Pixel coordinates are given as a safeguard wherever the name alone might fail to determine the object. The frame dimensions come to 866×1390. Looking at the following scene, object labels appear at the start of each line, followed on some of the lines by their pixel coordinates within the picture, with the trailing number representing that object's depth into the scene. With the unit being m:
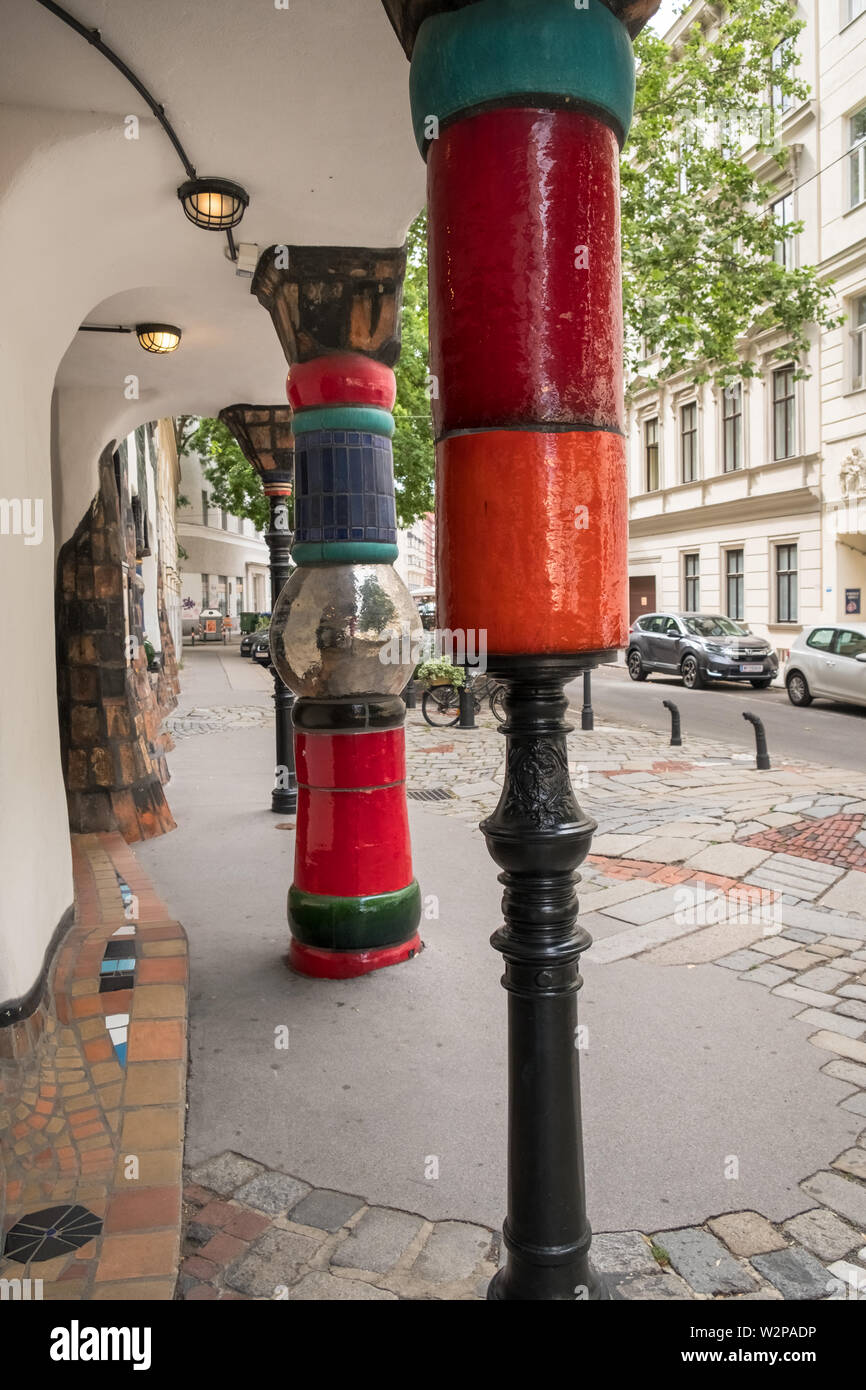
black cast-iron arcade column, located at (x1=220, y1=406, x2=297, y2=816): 7.83
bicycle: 14.20
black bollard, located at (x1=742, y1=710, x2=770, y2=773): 9.68
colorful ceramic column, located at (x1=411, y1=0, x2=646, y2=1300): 1.71
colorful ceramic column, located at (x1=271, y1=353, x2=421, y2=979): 4.39
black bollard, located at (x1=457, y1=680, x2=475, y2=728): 13.62
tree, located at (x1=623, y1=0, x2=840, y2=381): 13.25
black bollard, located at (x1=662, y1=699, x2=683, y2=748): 11.57
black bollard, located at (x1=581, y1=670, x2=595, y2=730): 13.29
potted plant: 14.38
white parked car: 14.61
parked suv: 18.97
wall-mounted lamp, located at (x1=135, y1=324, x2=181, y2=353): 6.10
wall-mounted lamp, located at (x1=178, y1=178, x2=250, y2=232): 3.97
